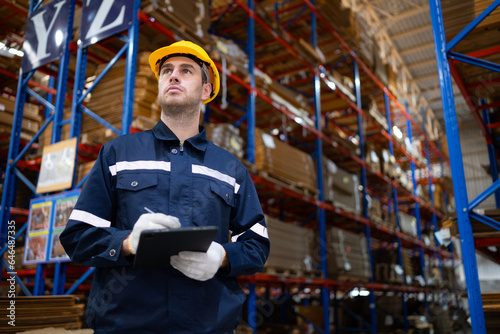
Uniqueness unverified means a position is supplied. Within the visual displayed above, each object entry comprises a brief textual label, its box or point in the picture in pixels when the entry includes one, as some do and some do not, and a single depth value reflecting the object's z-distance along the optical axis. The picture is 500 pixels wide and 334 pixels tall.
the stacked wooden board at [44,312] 3.17
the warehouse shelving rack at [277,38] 6.60
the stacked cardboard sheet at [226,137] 5.83
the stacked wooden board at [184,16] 4.70
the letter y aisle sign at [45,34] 5.44
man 1.58
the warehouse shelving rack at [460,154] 3.23
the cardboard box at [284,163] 6.42
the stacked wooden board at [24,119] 6.60
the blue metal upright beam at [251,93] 6.30
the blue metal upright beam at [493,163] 6.15
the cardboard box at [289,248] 6.15
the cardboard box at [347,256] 7.75
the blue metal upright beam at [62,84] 5.09
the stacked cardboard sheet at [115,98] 4.72
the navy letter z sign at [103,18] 4.55
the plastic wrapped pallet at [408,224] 12.26
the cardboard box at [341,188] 8.20
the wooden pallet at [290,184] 6.28
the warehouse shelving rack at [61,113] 4.31
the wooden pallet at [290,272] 5.97
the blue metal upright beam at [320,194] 7.41
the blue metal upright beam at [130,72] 4.16
